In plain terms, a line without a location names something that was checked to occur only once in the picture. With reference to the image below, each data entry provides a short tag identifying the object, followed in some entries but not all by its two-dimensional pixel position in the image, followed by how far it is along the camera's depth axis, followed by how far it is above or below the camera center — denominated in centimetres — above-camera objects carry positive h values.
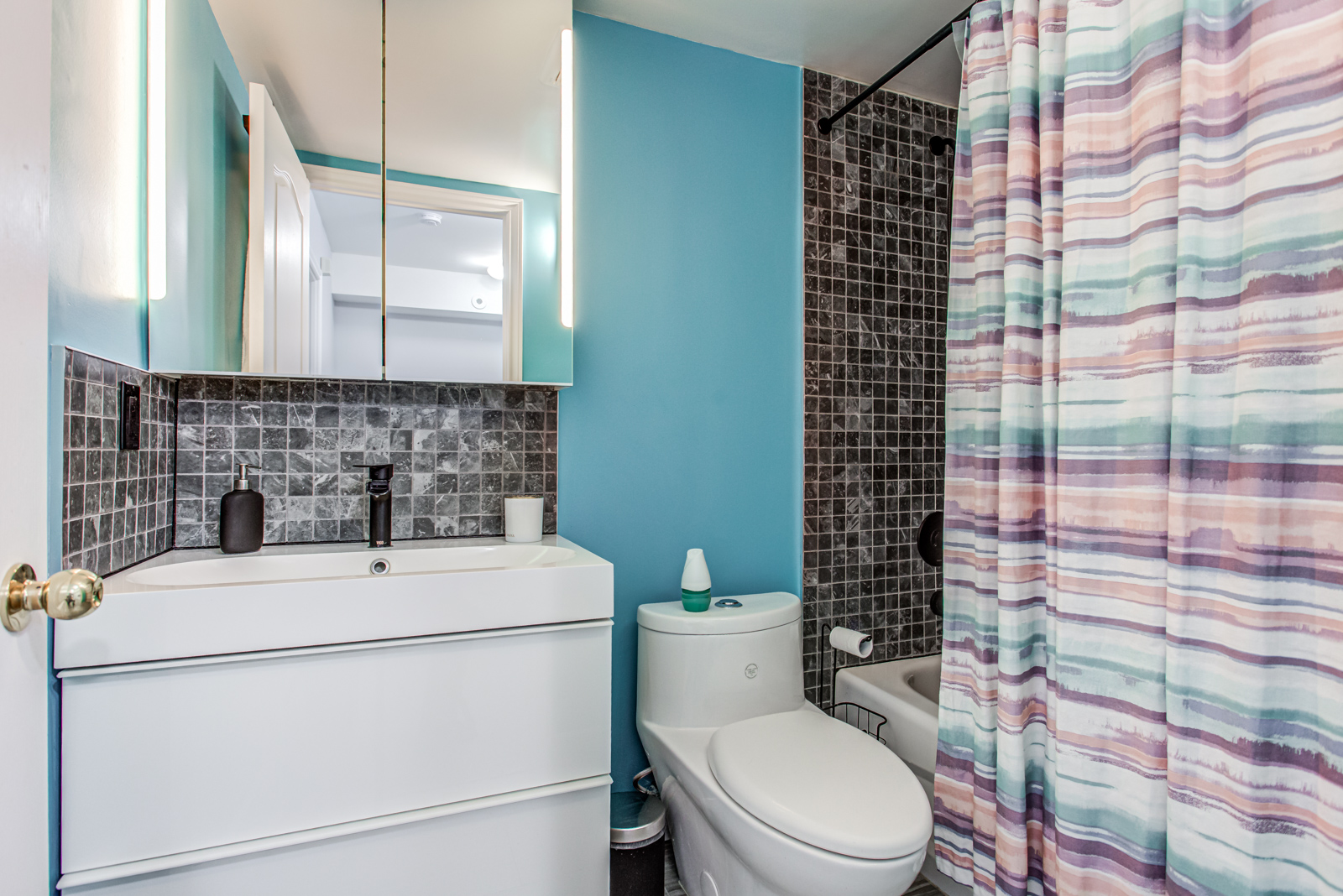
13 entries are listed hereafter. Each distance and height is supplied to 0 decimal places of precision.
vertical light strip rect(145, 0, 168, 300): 130 +55
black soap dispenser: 139 -17
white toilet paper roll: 165 -49
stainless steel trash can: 147 -89
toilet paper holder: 182 -74
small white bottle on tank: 167 -35
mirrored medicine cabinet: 134 +54
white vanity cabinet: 104 -54
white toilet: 113 -63
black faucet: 149 -15
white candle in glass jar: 160 -18
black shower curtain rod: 154 +92
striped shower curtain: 87 -1
